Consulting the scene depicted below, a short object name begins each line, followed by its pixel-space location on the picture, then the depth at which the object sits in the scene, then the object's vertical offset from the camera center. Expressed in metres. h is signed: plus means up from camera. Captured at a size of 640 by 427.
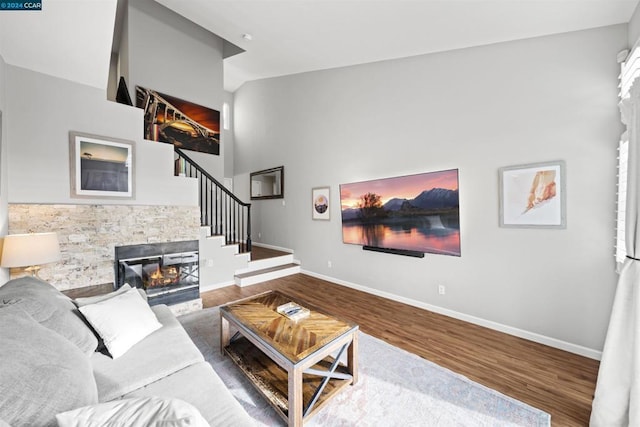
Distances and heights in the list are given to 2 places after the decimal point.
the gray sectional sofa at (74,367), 0.84 -0.68
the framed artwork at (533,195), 2.42 +0.13
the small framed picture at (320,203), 4.69 +0.16
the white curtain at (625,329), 1.50 -0.78
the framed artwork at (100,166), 2.87 +0.59
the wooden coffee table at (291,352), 1.56 -0.98
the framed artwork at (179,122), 4.34 +1.75
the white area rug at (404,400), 1.64 -1.40
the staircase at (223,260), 4.19 -0.89
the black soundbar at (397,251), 3.42 -0.62
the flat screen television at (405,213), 3.12 -0.04
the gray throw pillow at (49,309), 1.36 -0.56
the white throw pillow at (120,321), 1.60 -0.75
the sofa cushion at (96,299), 1.75 -0.64
